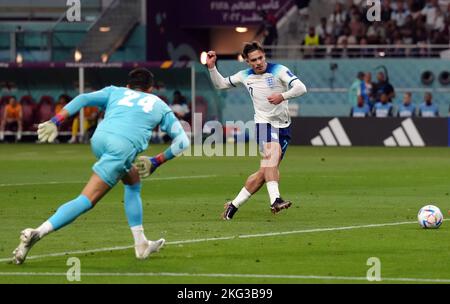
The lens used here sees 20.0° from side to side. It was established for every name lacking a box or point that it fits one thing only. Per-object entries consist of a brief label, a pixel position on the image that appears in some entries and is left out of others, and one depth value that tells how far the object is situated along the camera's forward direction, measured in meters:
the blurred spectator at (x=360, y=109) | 41.25
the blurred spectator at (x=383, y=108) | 41.12
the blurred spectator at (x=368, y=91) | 41.58
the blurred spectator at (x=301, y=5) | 49.88
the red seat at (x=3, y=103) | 45.75
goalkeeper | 12.88
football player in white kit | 18.11
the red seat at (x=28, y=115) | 45.72
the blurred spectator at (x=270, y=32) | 47.50
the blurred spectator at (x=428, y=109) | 40.75
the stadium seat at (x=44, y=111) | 45.53
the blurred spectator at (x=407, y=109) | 40.70
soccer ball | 16.38
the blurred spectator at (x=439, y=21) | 45.59
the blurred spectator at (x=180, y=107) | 43.12
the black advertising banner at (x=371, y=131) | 39.47
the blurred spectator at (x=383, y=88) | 41.72
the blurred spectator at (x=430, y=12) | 46.34
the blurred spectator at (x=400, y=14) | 46.91
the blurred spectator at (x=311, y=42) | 46.75
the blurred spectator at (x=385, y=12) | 46.56
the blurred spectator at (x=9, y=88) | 47.19
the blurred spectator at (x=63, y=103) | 44.34
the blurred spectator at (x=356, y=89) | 42.09
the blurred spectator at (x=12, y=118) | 44.91
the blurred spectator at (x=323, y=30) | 47.69
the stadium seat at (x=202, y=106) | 44.75
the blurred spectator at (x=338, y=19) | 47.19
